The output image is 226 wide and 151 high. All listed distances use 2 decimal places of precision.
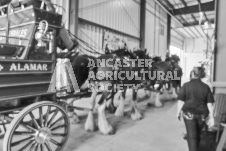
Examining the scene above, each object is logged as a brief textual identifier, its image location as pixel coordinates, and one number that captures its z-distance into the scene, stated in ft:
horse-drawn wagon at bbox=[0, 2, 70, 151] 6.12
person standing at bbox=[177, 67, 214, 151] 7.41
